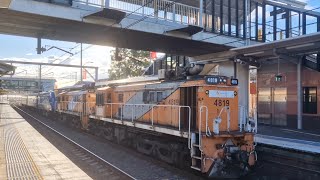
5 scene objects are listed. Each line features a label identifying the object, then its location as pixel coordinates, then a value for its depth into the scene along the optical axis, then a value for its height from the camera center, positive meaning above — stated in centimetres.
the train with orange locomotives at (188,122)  768 -96
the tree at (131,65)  3253 +374
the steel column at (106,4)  1199 +414
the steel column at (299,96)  1469 -5
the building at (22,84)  5414 +203
